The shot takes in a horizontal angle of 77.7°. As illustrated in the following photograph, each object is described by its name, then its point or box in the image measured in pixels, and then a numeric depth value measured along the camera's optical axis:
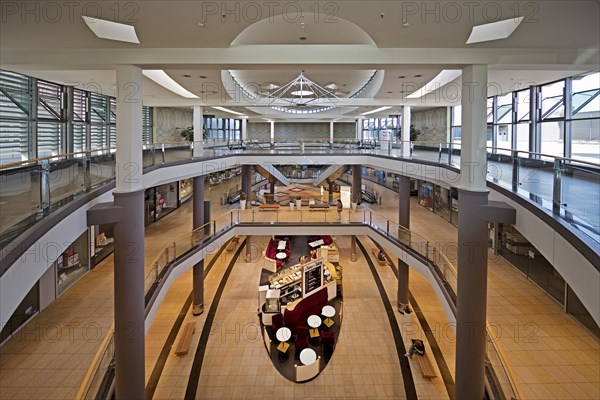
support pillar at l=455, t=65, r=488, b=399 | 5.94
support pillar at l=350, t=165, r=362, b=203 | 18.41
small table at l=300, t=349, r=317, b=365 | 8.82
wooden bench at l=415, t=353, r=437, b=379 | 8.54
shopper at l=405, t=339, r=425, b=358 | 9.15
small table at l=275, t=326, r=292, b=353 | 9.83
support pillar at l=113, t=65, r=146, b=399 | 5.96
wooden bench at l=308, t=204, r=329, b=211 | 15.07
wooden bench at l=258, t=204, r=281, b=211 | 15.15
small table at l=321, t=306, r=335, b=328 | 11.06
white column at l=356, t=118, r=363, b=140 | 26.89
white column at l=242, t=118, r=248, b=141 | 25.31
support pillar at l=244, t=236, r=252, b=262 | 16.71
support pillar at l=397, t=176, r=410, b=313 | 11.95
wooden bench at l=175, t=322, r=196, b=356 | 9.43
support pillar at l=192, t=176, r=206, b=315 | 11.92
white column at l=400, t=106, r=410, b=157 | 14.38
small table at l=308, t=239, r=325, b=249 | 17.10
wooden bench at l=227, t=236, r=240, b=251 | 18.00
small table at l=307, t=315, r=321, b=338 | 10.58
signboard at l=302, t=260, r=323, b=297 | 12.72
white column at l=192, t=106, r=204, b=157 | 13.97
